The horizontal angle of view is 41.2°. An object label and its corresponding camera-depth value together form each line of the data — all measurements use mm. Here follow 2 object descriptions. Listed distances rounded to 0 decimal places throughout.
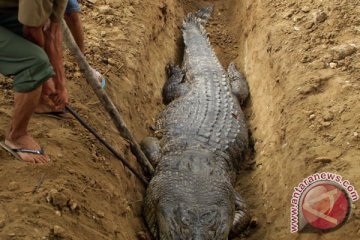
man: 3277
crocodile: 4250
